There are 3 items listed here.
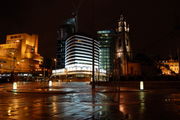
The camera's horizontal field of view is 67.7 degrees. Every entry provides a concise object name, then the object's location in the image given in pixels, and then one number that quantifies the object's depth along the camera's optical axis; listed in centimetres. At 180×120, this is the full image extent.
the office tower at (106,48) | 12520
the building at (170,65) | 10546
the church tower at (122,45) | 9175
